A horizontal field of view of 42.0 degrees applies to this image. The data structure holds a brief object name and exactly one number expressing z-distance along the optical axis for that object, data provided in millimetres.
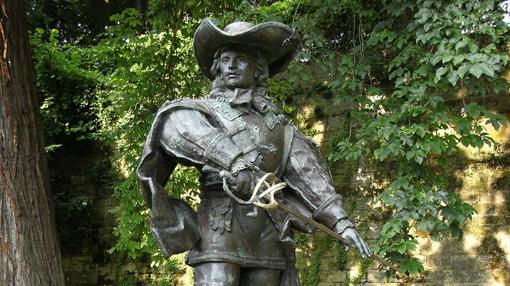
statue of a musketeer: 2715
